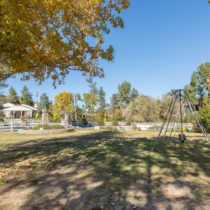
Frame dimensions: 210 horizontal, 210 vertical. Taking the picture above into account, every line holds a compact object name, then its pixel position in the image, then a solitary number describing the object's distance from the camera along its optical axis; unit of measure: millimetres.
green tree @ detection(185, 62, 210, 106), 44406
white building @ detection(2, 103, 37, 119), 33688
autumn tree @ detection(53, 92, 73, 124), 37962
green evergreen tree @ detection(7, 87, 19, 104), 65250
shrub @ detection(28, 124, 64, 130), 19856
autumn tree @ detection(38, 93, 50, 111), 88994
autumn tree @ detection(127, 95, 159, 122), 34906
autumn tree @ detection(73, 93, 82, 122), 39781
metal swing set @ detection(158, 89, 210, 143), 7809
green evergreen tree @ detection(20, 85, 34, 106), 70788
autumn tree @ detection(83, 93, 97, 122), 42472
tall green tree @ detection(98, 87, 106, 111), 71794
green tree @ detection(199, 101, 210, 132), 19084
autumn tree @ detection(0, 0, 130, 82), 5312
